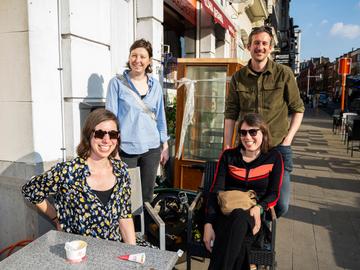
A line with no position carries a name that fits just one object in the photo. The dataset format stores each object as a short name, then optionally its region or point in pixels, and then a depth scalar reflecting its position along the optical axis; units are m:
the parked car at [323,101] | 49.36
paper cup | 1.55
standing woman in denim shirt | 3.06
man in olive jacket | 2.91
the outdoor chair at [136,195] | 2.83
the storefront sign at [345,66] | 17.05
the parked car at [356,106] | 18.12
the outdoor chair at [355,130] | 8.91
